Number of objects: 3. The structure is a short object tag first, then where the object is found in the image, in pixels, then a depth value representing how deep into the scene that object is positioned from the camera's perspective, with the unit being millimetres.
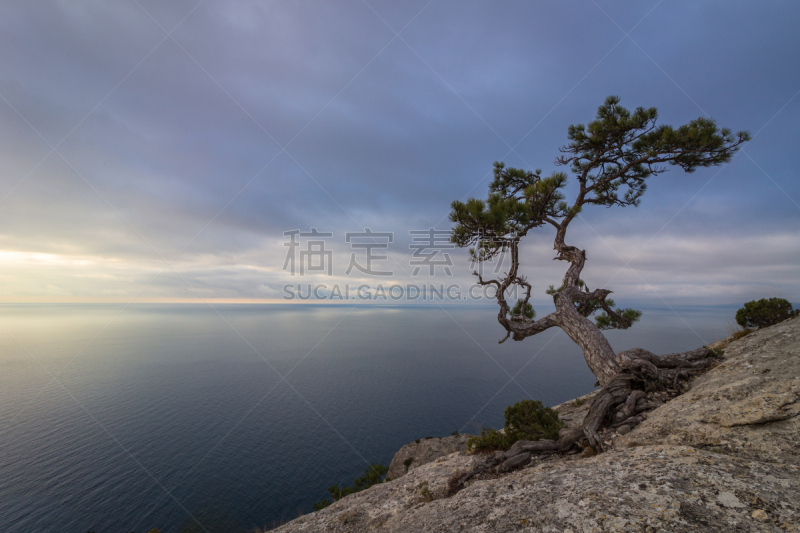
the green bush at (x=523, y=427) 9469
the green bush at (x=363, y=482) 23002
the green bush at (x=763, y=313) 13250
